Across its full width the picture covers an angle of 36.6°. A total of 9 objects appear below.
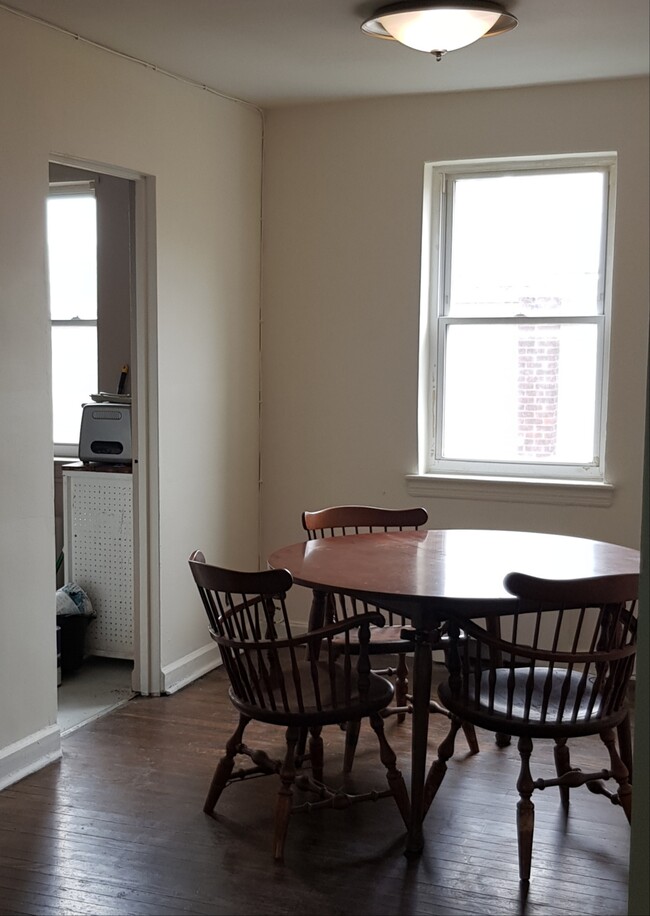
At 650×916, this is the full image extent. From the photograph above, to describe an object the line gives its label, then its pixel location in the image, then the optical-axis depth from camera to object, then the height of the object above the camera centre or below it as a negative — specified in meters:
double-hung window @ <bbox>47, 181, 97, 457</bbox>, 5.68 +0.30
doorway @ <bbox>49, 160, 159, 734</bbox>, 4.26 -0.21
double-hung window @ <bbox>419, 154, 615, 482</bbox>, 4.70 +0.21
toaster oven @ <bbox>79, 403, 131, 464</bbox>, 4.71 -0.38
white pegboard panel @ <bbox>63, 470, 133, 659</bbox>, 4.75 -0.95
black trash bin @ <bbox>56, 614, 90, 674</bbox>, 4.63 -1.35
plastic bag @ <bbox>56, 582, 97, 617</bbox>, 4.63 -1.18
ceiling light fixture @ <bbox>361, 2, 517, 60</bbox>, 3.39 +1.17
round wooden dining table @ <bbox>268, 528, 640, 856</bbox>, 2.92 -0.69
